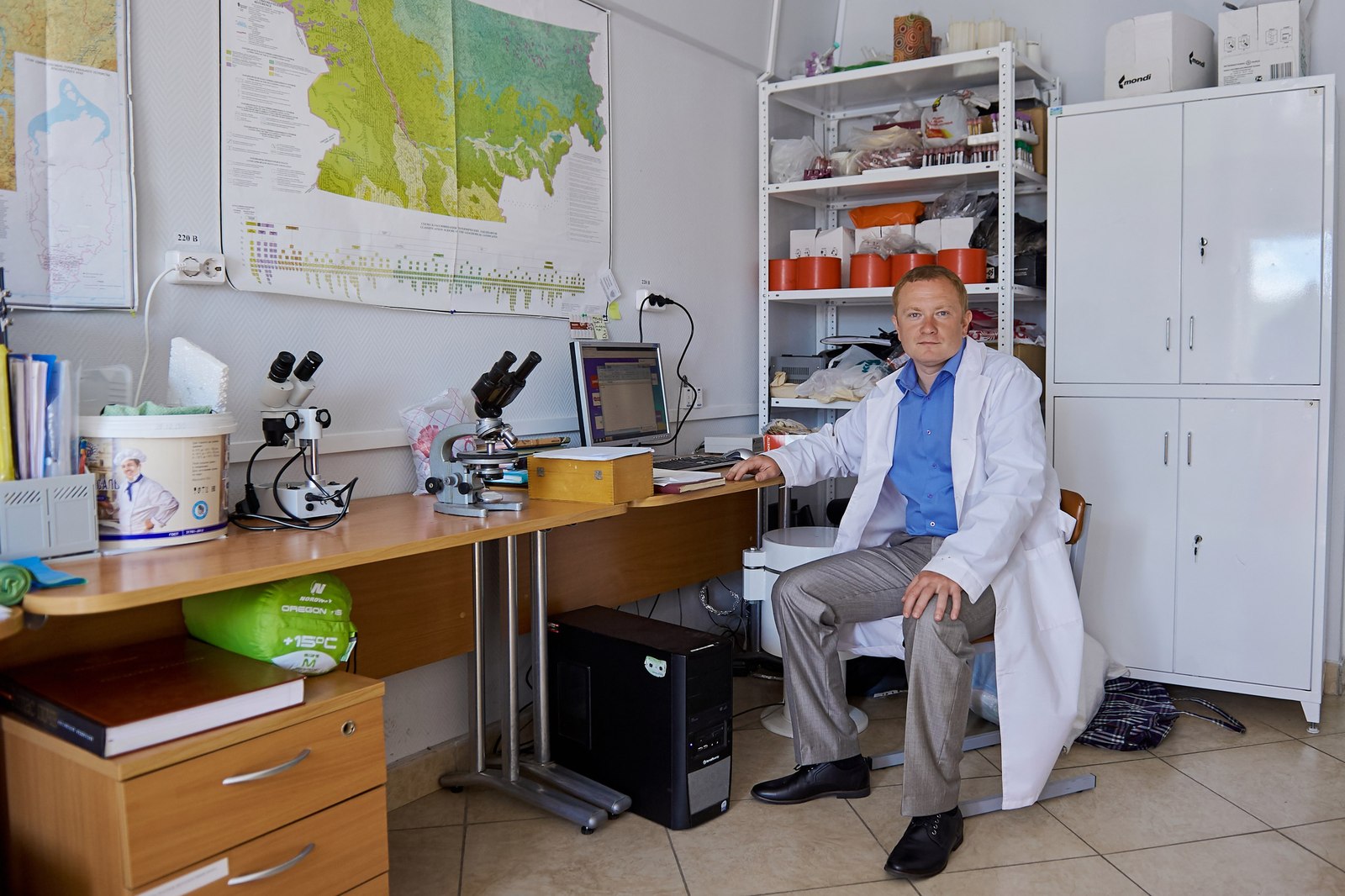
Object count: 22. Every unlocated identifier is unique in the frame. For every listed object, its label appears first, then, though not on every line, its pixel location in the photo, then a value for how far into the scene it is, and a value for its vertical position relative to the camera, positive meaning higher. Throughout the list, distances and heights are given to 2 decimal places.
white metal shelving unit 3.30 +0.72
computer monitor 2.81 -0.02
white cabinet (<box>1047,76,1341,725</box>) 3.00 +0.03
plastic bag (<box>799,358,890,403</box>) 3.55 +0.00
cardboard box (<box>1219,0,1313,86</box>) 3.02 +1.01
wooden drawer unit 1.44 -0.62
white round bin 2.93 -0.51
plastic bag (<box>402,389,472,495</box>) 2.50 -0.09
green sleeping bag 1.77 -0.42
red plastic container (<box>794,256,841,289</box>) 3.65 +0.40
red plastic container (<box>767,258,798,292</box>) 3.71 +0.40
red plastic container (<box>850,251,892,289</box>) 3.59 +0.40
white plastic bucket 1.69 -0.15
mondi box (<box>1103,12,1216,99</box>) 3.16 +1.02
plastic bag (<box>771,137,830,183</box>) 3.72 +0.82
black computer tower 2.37 -0.78
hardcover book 1.48 -0.48
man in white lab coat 2.23 -0.45
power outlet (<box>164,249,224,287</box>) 2.03 +0.24
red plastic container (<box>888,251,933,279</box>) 3.51 +0.42
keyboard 2.83 -0.22
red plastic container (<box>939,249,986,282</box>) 3.34 +0.39
